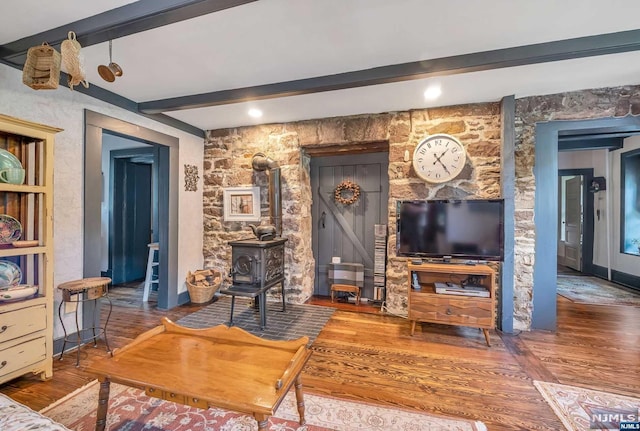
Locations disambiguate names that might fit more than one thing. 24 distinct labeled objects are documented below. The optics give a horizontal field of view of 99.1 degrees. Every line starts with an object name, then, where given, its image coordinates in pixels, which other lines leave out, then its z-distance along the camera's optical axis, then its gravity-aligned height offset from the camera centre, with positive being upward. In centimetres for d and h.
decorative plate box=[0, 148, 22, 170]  189 +38
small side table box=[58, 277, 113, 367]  225 -66
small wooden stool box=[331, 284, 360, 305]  373 -101
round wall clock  301 +65
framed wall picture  388 +16
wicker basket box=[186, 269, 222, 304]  373 -97
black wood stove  295 -60
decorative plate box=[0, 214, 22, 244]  194 -11
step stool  386 -80
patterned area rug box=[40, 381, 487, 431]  159 -123
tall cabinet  182 -23
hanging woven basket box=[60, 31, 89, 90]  163 +95
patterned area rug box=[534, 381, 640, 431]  163 -123
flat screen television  273 -13
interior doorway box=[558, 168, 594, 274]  538 -9
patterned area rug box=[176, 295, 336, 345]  286 -122
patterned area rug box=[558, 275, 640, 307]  380 -117
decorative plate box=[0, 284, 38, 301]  183 -54
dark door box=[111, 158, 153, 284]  464 -7
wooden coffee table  120 -79
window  443 +26
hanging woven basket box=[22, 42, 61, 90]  174 +95
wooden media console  259 -84
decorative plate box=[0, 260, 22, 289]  192 -43
